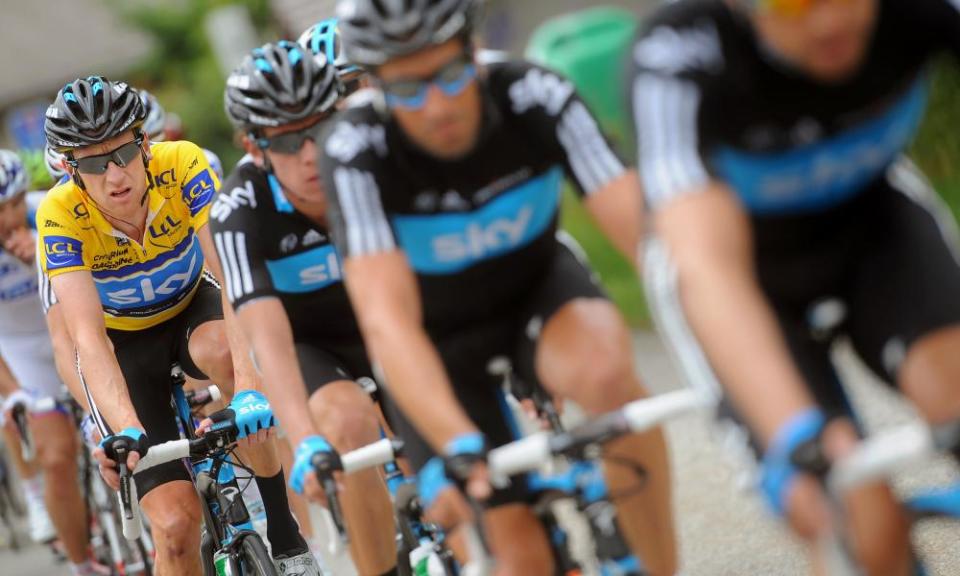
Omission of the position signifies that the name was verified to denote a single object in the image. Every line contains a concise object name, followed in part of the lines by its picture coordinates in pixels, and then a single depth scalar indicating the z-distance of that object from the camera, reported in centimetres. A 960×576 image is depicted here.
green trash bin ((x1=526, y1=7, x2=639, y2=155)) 2592
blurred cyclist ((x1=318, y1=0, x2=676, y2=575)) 759
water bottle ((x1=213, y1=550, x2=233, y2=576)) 1170
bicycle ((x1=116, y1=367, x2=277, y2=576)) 1103
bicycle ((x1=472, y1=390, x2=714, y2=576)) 702
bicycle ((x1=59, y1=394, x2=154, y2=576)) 1744
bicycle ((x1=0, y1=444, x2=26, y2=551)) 2611
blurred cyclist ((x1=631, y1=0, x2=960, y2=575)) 588
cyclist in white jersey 1839
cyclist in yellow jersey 1204
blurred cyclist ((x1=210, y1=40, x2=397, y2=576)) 1041
